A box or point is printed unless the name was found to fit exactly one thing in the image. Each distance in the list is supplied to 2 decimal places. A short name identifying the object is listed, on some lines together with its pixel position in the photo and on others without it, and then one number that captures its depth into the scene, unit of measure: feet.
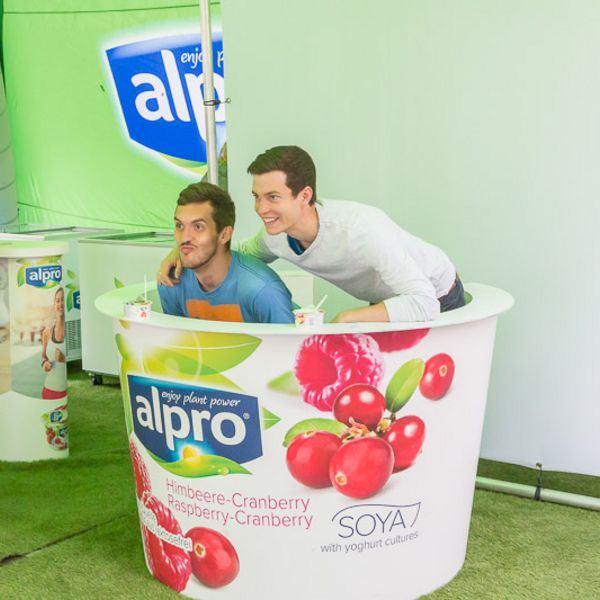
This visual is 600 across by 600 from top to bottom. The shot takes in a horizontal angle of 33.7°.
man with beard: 7.72
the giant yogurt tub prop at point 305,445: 6.70
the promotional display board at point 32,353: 10.97
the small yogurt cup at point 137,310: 6.96
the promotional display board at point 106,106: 15.07
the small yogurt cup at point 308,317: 6.51
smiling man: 7.38
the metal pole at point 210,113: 10.14
